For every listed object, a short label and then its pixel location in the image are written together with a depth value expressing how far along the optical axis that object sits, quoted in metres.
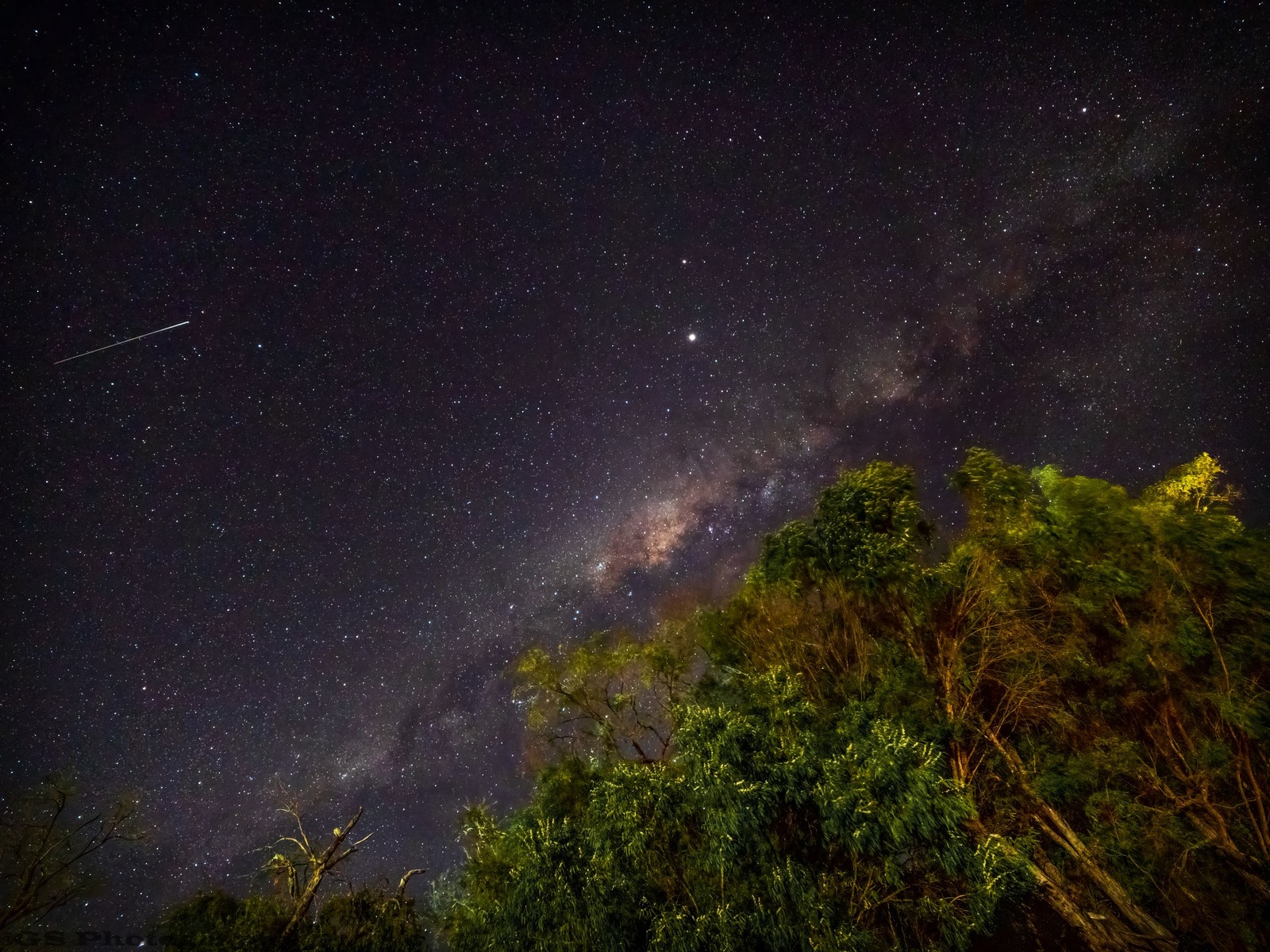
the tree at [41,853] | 17.56
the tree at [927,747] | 8.74
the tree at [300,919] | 12.23
